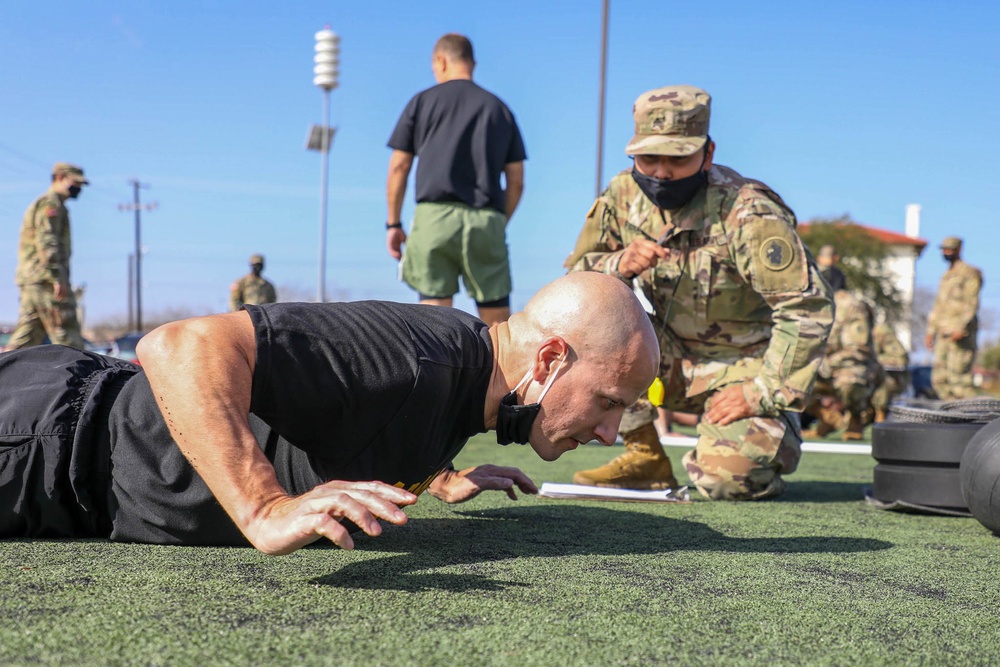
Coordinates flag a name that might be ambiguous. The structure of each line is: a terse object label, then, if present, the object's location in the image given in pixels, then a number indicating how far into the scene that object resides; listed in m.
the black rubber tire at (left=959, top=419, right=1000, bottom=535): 2.76
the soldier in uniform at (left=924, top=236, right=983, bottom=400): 11.93
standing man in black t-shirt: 5.10
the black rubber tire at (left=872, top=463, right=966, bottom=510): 3.26
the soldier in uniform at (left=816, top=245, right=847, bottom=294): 9.82
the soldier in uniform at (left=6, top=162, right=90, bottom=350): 8.44
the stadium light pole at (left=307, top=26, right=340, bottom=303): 13.34
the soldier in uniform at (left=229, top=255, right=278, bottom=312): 13.68
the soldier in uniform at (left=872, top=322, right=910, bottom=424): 9.79
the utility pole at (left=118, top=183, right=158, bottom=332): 47.03
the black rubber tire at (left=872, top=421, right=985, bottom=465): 3.23
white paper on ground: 3.33
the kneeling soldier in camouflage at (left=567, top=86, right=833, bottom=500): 3.57
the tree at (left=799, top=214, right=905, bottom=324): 43.53
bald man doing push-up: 1.65
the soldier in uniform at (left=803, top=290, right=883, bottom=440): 8.66
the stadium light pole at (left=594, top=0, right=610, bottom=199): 9.34
